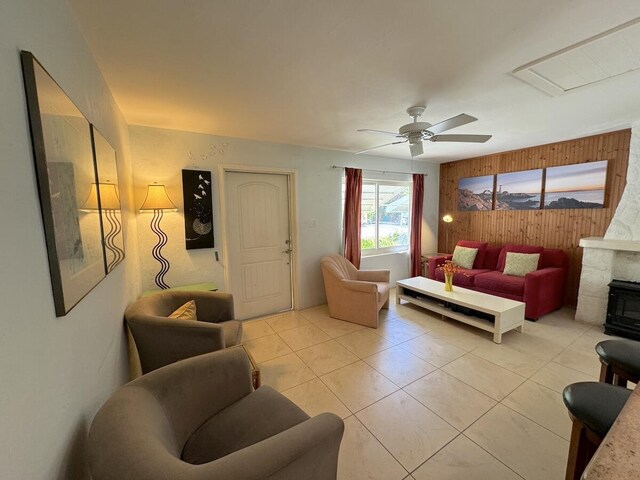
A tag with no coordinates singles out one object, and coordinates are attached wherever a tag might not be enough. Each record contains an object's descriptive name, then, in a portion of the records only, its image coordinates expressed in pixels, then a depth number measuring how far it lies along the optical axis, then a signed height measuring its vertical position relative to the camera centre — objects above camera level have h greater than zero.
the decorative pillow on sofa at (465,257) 4.39 -0.75
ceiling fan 2.24 +0.74
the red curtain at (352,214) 4.08 +0.01
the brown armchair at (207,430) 0.77 -0.79
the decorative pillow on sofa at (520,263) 3.65 -0.73
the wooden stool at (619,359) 1.26 -0.74
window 4.57 -0.04
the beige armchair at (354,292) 3.19 -0.98
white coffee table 2.77 -1.07
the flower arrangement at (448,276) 3.38 -0.81
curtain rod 4.03 +0.75
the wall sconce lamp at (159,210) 2.53 +0.08
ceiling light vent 1.47 +0.98
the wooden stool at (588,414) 1.00 -0.79
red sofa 3.30 -0.93
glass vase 3.39 -0.91
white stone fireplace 2.95 -0.50
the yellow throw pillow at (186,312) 2.03 -0.75
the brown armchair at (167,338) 1.72 -0.80
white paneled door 3.34 -0.35
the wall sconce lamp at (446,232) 5.25 -0.39
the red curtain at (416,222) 4.93 -0.16
